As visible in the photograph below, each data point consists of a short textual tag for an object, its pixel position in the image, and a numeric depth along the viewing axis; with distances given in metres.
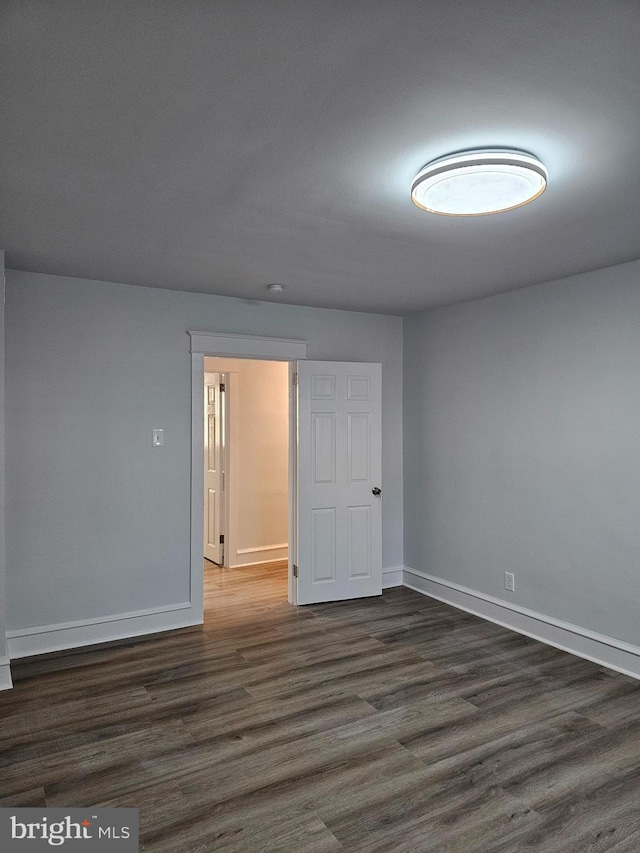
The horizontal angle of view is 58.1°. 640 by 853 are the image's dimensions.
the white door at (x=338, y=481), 4.81
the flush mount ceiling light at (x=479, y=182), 2.02
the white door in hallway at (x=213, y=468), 6.26
